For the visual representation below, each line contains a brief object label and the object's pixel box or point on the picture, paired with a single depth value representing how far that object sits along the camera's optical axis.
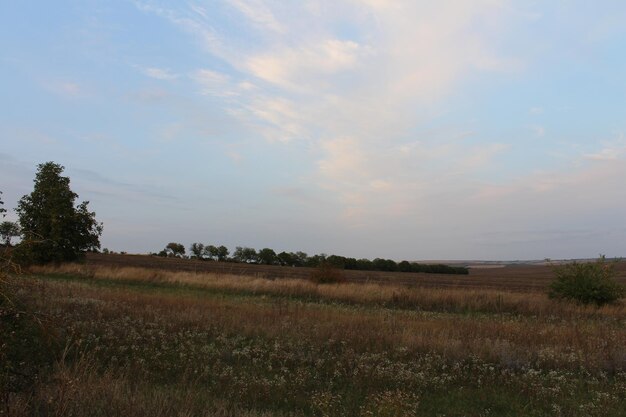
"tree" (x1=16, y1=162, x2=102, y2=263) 38.19
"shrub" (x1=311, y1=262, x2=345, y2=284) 33.97
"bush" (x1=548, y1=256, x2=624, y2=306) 23.19
